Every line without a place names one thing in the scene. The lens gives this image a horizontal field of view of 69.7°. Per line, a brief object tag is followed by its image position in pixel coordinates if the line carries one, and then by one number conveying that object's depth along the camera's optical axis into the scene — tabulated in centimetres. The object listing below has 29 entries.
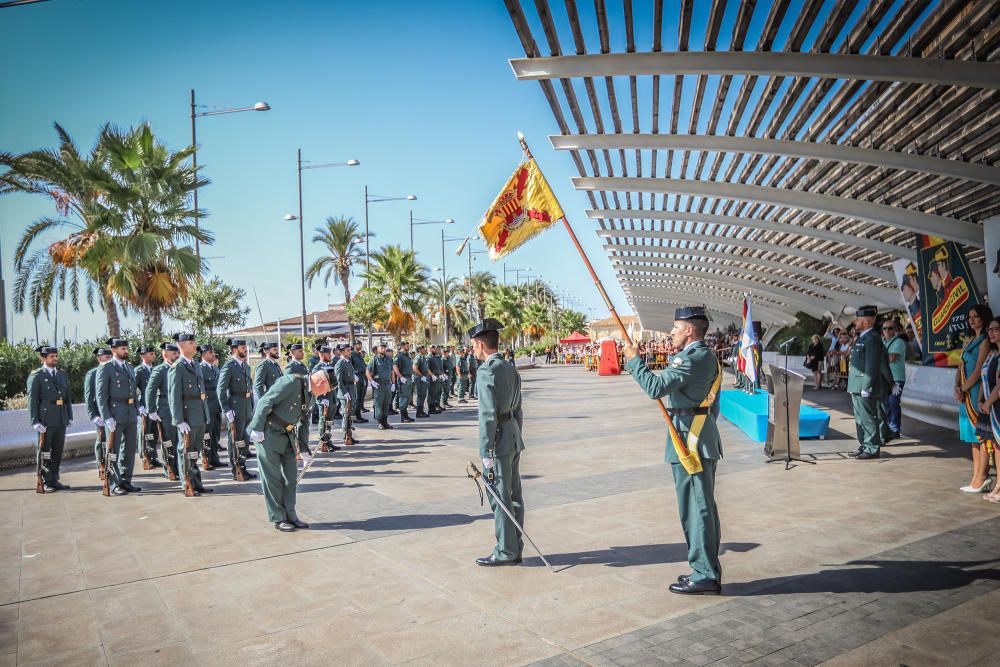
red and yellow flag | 676
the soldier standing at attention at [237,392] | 1110
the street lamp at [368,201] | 3169
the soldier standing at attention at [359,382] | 1893
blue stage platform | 1215
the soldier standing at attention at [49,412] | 1004
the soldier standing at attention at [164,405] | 1092
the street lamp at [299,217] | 2423
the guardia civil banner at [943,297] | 1474
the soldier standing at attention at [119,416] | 960
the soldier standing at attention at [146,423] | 1188
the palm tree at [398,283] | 3875
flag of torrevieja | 1690
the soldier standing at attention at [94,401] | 996
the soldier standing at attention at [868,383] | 1018
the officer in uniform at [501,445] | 597
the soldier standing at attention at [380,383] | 1681
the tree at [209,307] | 2202
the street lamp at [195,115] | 1869
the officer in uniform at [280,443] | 744
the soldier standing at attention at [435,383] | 2062
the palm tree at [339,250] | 4234
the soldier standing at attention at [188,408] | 946
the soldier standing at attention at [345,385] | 1423
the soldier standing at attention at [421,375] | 1978
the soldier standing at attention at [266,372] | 1133
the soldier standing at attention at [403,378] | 1831
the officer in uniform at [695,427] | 512
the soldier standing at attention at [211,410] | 1200
